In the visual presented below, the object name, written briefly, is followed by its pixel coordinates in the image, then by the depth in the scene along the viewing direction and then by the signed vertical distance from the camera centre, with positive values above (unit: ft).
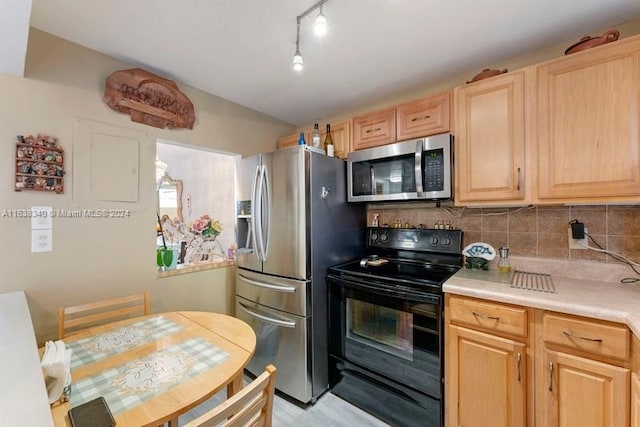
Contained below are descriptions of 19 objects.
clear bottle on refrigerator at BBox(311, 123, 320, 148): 7.84 +2.29
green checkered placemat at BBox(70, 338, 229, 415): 2.99 -1.97
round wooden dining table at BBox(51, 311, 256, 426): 2.89 -1.96
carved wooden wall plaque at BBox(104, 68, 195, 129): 6.05 +2.79
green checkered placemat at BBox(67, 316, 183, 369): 3.87 -1.95
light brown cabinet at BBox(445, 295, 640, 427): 3.72 -2.37
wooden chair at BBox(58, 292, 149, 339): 4.91 -1.94
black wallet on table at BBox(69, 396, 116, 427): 2.50 -1.88
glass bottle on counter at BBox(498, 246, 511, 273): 6.10 -1.03
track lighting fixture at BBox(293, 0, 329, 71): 4.30 +3.06
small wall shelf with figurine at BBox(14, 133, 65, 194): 5.00 +0.99
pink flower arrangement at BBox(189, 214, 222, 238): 8.10 -0.32
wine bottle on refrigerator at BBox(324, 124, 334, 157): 7.90 +2.16
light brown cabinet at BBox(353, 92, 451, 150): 6.25 +2.34
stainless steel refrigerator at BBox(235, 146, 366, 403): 6.42 -0.97
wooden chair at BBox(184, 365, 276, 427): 2.34 -1.81
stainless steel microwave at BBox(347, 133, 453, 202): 6.01 +1.10
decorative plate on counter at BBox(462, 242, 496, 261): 6.29 -0.81
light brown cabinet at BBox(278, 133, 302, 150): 9.06 +2.55
